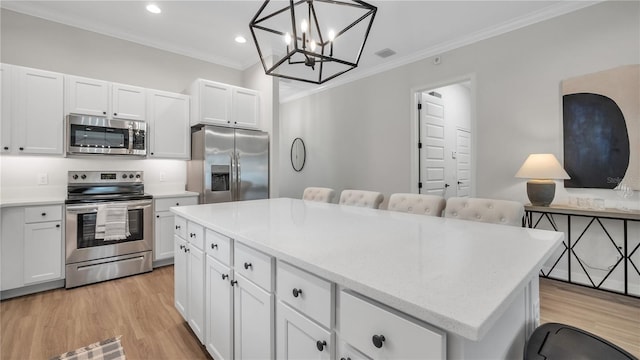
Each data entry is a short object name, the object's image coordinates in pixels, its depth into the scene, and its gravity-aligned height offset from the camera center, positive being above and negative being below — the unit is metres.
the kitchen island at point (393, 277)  0.69 -0.29
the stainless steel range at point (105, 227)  2.97 -0.53
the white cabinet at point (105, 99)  3.13 +0.93
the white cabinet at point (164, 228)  3.48 -0.60
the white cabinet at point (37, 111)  2.85 +0.69
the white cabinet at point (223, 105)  3.79 +1.03
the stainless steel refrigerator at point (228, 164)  3.70 +0.20
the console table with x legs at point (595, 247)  2.65 -0.66
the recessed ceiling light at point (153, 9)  3.08 +1.86
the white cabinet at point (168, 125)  3.65 +0.71
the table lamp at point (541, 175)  2.79 +0.05
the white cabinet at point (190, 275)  1.87 -0.68
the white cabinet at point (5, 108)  2.77 +0.69
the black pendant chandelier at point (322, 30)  3.10 +1.88
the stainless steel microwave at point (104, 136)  3.10 +0.50
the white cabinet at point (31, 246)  2.66 -0.65
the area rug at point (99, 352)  1.87 -1.16
